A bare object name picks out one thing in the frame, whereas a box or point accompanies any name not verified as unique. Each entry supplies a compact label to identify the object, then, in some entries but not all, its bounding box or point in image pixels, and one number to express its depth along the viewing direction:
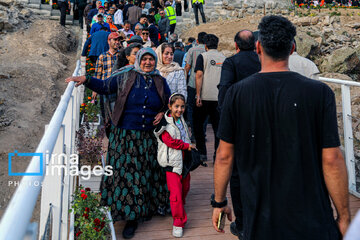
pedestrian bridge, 1.17
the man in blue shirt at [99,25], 10.82
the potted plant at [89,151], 5.33
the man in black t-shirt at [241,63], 4.02
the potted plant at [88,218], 3.42
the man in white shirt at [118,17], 15.28
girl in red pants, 4.13
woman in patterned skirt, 4.07
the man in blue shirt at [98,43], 9.02
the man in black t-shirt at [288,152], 2.03
